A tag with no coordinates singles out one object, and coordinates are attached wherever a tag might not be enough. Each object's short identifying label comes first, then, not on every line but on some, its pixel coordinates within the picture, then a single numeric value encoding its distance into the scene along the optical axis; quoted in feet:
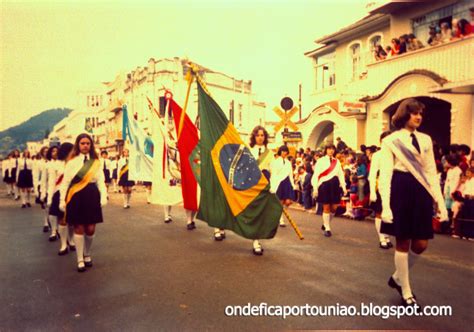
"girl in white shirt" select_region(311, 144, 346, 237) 28.48
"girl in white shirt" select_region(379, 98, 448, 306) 13.97
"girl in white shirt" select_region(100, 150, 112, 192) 66.28
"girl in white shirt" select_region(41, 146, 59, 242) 24.06
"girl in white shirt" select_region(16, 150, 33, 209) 51.19
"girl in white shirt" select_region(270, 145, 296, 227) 31.99
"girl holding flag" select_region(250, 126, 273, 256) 25.07
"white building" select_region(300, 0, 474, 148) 43.73
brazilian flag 22.38
